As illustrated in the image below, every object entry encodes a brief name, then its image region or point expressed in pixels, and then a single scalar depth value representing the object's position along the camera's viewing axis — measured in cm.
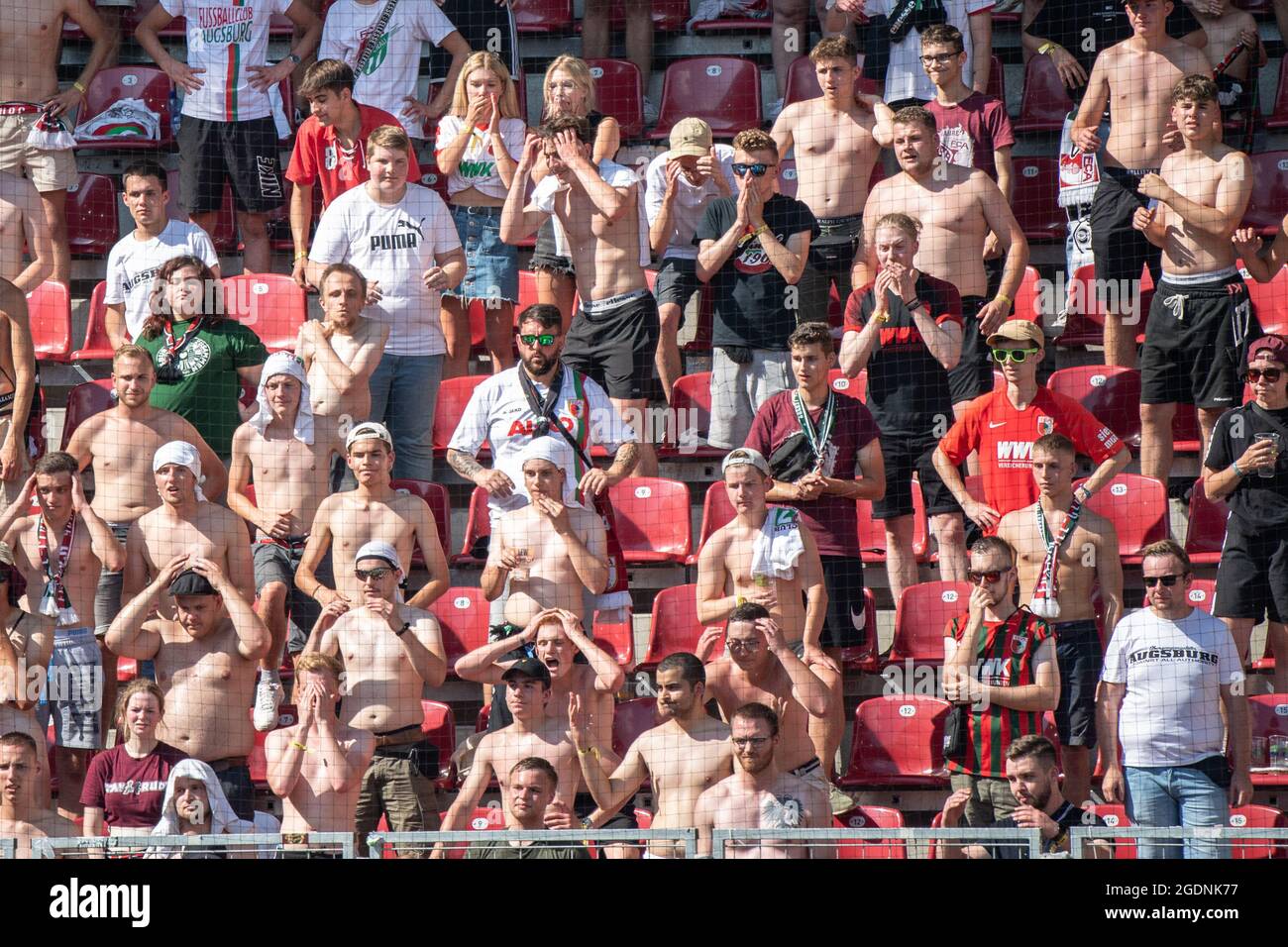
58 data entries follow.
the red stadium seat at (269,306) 2114
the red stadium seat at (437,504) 1895
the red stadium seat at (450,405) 2031
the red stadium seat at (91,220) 2273
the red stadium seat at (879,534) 1895
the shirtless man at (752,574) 1702
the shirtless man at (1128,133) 2039
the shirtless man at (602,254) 1958
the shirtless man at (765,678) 1612
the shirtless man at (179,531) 1764
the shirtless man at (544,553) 1725
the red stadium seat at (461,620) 1833
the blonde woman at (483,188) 2089
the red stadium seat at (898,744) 1723
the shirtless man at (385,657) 1677
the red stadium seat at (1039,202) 2206
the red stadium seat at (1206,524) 1886
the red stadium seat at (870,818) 1645
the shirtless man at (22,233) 2106
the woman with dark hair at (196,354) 1947
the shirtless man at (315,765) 1600
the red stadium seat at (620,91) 2336
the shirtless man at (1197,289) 1931
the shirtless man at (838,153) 2087
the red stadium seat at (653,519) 1889
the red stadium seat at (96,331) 2156
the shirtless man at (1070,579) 1675
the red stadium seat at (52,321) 2156
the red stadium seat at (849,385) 1983
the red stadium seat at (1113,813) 1623
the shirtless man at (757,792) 1520
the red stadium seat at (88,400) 2028
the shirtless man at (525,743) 1603
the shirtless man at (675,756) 1567
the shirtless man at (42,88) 2202
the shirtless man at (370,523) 1772
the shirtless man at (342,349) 1887
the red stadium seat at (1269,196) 2228
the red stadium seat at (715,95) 2339
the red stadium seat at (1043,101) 2300
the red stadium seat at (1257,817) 1619
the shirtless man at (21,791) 1584
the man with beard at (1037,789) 1504
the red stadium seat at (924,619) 1795
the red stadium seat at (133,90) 2364
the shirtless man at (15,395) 1922
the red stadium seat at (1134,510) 1839
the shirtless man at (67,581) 1728
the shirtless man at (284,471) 1808
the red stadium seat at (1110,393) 1973
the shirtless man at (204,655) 1684
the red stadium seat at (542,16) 2412
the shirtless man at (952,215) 1987
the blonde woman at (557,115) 2034
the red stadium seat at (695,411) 1983
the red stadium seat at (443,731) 1723
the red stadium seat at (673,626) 1798
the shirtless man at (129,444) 1842
